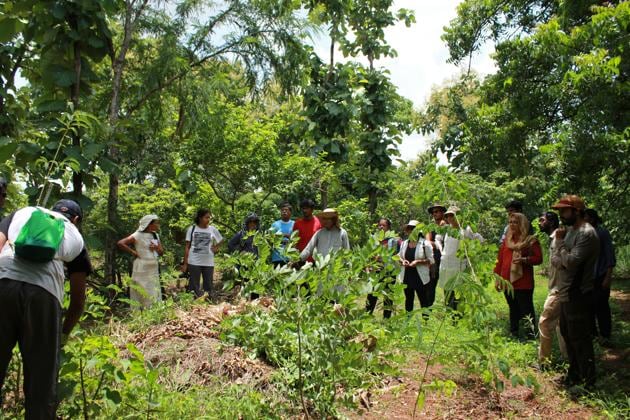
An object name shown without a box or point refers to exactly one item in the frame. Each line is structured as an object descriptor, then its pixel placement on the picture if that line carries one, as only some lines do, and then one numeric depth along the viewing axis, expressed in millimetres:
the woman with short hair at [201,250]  7328
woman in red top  5973
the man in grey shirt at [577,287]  4500
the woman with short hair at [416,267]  6992
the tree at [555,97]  5203
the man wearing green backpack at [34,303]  2715
